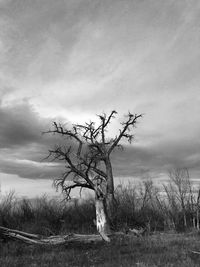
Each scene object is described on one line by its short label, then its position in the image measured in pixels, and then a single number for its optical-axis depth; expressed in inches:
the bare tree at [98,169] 550.6
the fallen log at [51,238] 430.2
